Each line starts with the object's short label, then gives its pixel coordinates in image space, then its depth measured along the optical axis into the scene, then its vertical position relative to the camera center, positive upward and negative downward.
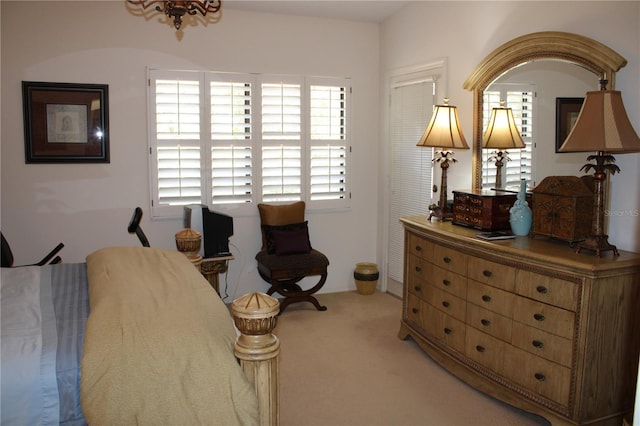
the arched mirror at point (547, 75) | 2.99 +0.61
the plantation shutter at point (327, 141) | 5.28 +0.28
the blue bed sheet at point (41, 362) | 1.72 -0.67
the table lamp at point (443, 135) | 3.86 +0.26
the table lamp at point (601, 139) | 2.59 +0.17
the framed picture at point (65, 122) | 4.44 +0.37
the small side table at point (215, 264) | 4.16 -0.81
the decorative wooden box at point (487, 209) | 3.35 -0.25
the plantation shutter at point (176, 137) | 4.75 +0.27
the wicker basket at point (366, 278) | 5.36 -1.11
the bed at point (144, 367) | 1.70 -0.67
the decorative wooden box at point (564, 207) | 2.88 -0.20
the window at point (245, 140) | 4.79 +0.26
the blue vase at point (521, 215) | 3.22 -0.27
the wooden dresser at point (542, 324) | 2.58 -0.82
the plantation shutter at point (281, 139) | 5.10 +0.28
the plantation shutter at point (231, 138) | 4.91 +0.27
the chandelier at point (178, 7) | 2.69 +0.82
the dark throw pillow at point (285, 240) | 4.85 -0.66
